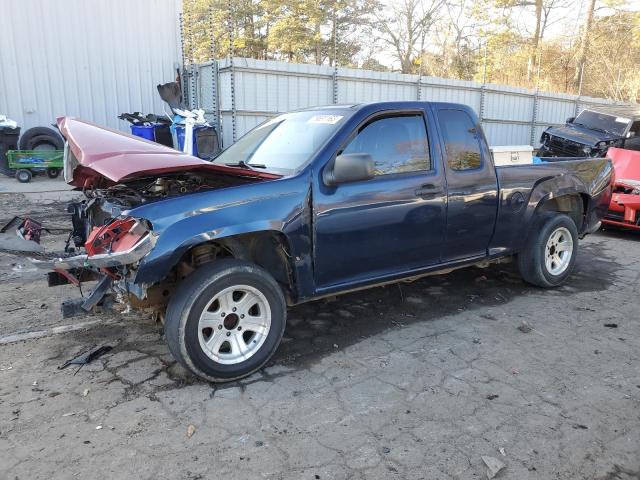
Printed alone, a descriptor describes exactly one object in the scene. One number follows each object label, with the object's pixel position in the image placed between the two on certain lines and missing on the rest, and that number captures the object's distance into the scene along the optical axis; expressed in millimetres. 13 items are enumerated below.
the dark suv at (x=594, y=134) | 11000
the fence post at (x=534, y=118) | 18406
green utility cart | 11188
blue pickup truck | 3189
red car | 7574
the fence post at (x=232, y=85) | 11438
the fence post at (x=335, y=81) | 13112
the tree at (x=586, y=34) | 27938
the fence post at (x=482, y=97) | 16656
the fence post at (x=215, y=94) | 12093
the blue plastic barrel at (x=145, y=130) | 11977
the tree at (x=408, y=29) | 30125
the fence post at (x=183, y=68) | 14508
